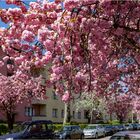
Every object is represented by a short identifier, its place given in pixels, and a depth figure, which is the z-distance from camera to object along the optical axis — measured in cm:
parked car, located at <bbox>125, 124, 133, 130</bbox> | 3676
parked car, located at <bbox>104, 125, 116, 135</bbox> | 3178
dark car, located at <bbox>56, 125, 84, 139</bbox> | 2032
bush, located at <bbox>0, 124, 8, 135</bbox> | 2618
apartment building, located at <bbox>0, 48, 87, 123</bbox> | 3699
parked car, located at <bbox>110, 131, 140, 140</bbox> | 875
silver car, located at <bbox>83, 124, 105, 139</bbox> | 2848
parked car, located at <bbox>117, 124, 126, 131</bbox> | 3549
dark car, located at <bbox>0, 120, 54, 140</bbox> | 1376
